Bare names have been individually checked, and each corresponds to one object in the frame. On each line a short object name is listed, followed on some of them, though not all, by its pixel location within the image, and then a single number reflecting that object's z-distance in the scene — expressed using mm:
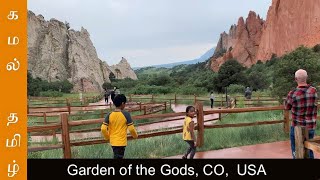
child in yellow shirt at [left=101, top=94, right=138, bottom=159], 3530
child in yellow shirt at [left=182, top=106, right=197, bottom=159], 4321
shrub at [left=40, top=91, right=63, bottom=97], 34032
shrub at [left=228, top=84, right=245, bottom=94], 27738
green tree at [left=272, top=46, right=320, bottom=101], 13441
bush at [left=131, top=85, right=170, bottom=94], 33654
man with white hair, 3410
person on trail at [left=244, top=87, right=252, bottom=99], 18606
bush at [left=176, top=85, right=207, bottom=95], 27929
